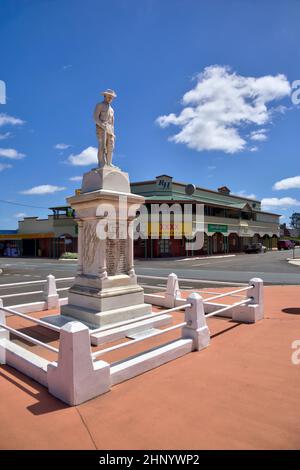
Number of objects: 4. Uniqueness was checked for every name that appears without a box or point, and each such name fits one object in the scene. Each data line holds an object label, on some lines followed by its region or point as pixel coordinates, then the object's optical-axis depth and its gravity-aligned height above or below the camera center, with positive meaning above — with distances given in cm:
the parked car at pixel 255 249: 4684 -99
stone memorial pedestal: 716 -31
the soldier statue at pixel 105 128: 786 +307
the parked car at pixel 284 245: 5811 -52
